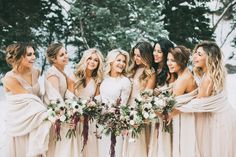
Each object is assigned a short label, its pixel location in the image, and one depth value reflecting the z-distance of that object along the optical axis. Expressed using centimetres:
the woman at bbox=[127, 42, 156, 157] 517
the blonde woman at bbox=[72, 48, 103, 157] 532
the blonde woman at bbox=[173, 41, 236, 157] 480
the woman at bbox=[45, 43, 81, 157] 511
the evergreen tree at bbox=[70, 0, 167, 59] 838
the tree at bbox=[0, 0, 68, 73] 844
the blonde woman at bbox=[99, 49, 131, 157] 525
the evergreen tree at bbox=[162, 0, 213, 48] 825
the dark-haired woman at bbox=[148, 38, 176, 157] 506
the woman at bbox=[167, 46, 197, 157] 490
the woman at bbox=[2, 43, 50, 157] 499
